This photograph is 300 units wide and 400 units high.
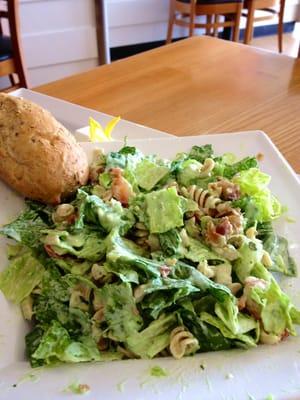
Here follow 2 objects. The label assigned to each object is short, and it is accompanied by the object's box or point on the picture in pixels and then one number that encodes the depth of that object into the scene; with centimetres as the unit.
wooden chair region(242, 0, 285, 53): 349
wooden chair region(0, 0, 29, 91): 220
